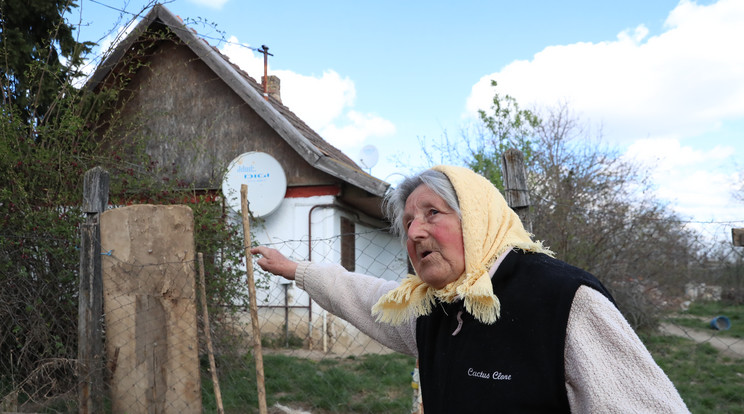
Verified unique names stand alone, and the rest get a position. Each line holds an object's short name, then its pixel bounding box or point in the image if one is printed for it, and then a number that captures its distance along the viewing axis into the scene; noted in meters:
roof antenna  10.43
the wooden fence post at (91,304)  3.96
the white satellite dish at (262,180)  8.79
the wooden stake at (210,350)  4.11
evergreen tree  5.70
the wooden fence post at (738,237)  3.69
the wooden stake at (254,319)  3.65
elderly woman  1.42
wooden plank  4.07
